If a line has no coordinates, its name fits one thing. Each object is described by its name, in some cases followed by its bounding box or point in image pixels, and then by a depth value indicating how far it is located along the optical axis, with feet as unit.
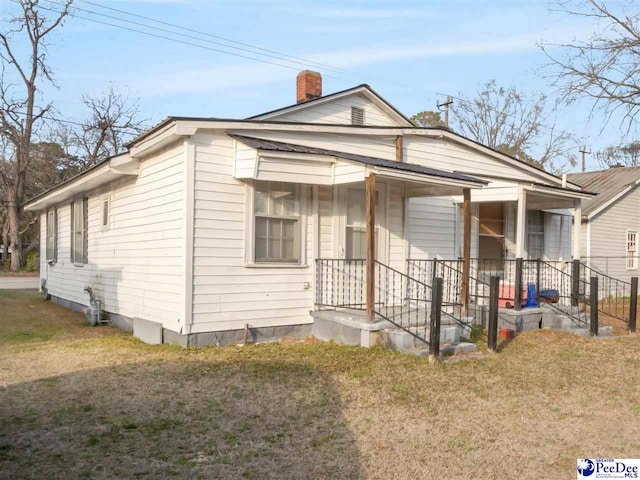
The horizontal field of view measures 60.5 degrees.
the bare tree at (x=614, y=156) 141.69
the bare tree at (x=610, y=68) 46.60
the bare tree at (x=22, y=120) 102.79
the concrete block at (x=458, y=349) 25.70
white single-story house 26.86
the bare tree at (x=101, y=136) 118.42
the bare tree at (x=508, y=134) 117.19
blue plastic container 34.65
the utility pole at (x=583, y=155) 119.94
